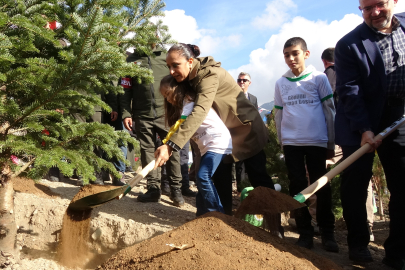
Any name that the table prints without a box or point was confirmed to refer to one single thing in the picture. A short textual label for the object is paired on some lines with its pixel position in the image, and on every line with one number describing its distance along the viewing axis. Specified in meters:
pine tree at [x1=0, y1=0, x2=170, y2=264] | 2.45
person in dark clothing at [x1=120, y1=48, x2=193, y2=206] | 4.67
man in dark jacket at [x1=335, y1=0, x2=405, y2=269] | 2.87
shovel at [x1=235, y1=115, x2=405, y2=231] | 2.76
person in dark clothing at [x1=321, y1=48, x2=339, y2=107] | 4.48
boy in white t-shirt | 3.46
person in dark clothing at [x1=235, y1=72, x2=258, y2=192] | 6.36
